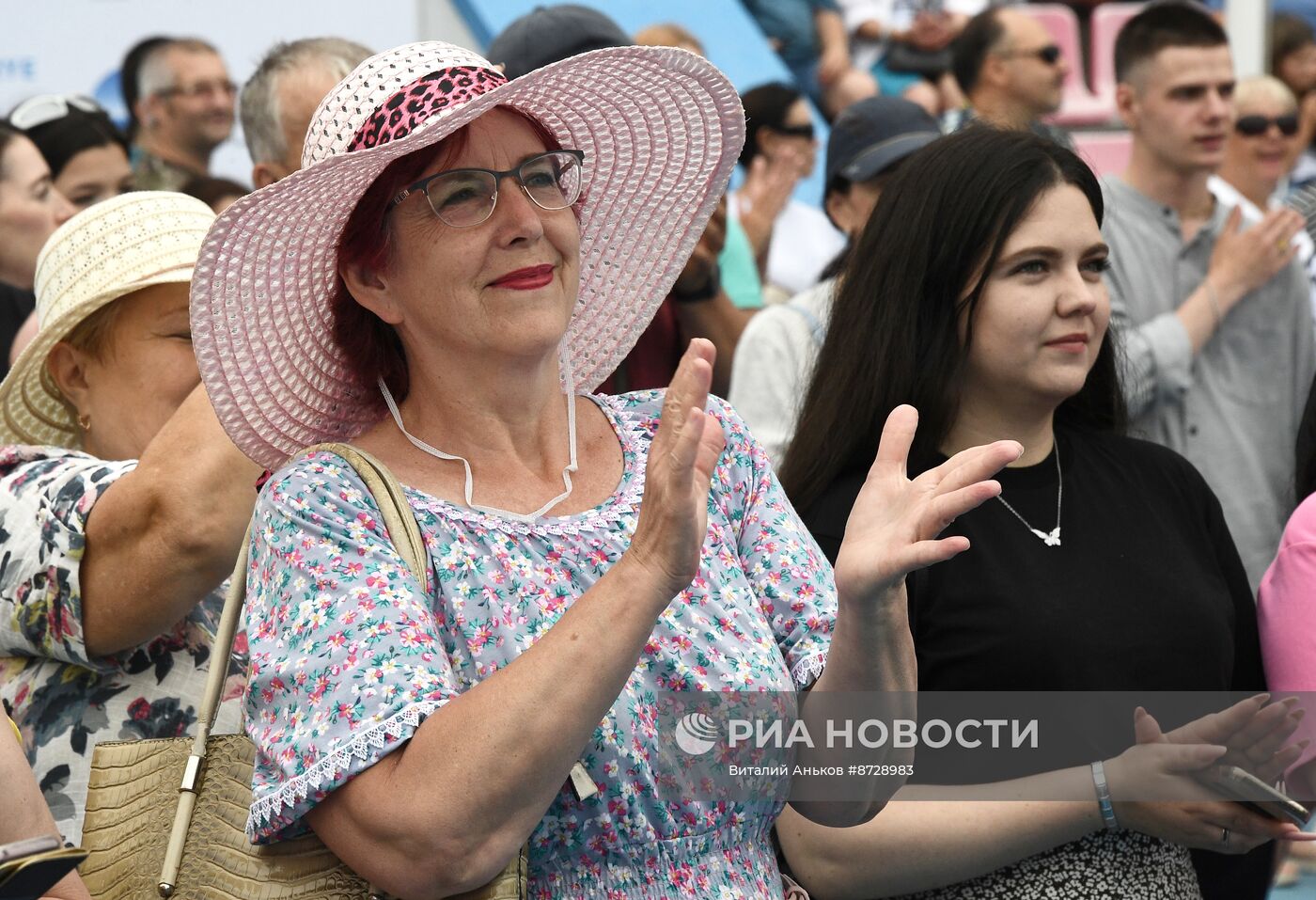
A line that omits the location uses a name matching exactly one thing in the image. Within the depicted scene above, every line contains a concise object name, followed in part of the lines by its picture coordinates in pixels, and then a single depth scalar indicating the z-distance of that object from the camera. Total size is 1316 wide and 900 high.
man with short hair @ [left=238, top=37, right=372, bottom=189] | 4.14
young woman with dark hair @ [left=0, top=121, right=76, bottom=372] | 4.98
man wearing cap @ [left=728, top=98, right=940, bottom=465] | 4.10
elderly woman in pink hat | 1.85
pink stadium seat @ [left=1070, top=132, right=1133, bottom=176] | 8.11
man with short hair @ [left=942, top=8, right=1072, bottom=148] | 6.94
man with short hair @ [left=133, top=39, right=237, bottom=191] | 5.84
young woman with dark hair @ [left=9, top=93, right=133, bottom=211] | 5.36
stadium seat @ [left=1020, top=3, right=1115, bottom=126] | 8.80
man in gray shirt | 4.50
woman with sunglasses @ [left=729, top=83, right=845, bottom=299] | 6.30
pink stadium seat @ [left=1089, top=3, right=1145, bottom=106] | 9.02
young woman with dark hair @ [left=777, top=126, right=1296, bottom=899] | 2.62
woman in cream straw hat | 2.57
